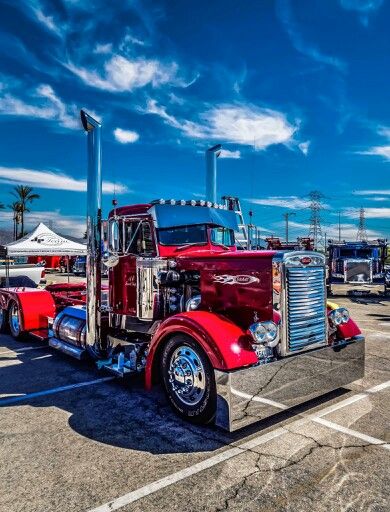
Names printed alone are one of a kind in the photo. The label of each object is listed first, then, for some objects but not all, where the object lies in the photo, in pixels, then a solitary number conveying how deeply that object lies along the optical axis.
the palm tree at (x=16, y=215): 61.75
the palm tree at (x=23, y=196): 60.53
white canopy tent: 12.74
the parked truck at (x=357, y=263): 18.52
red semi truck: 3.92
